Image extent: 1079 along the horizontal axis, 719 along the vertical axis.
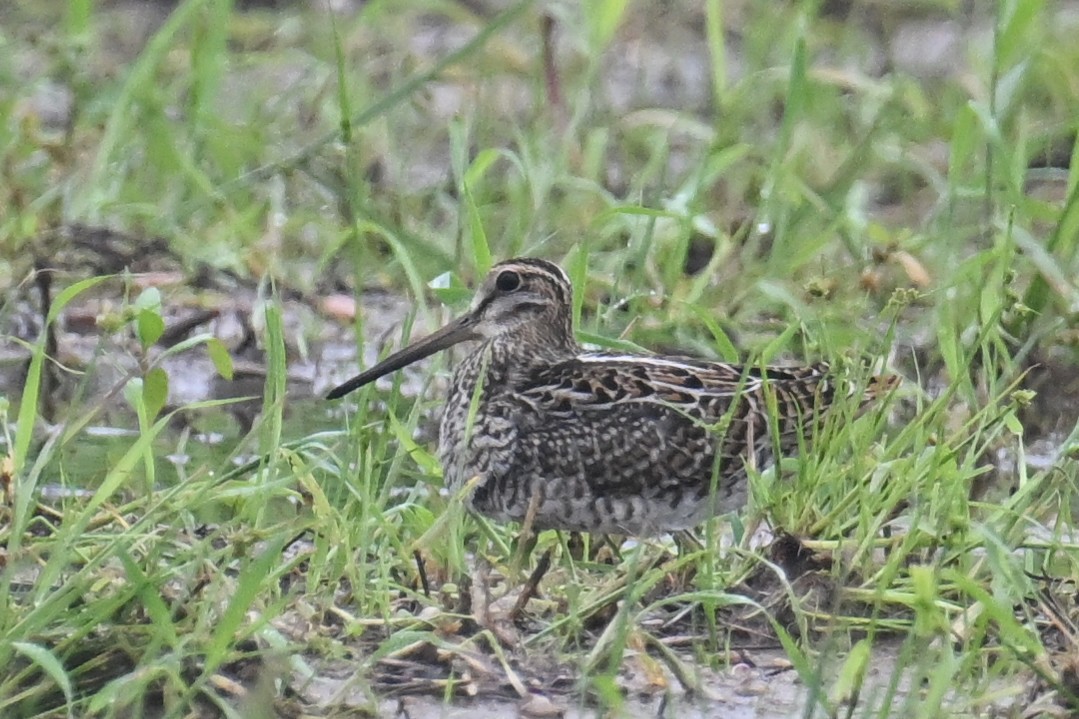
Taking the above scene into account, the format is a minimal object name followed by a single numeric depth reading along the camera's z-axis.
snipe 8.81
